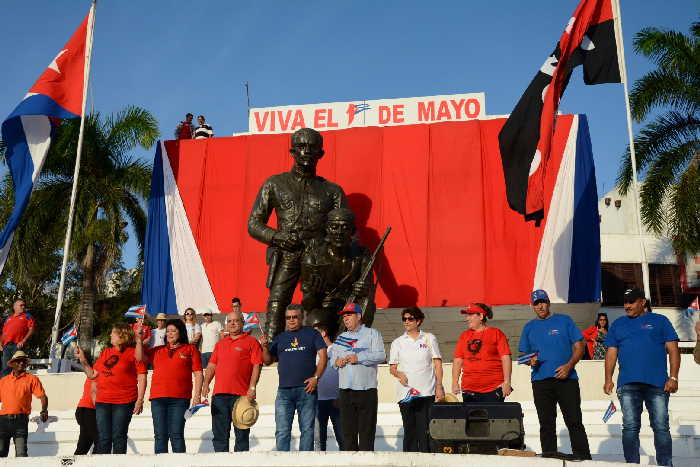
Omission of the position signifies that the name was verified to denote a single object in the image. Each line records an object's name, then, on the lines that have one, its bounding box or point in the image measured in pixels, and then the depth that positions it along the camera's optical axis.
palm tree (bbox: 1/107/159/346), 20.47
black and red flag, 11.69
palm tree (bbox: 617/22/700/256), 18.05
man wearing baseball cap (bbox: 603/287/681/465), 6.31
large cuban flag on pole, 14.02
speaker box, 5.73
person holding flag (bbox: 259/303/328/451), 6.62
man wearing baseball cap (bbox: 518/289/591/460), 6.36
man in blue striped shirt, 6.48
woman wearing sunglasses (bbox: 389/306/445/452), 6.67
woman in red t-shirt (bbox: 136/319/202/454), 6.96
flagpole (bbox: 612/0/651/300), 13.12
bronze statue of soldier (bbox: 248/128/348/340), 11.24
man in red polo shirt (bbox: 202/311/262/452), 6.84
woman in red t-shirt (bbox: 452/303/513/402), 6.74
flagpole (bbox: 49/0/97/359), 15.35
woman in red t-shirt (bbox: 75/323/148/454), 7.06
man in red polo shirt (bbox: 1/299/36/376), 11.96
